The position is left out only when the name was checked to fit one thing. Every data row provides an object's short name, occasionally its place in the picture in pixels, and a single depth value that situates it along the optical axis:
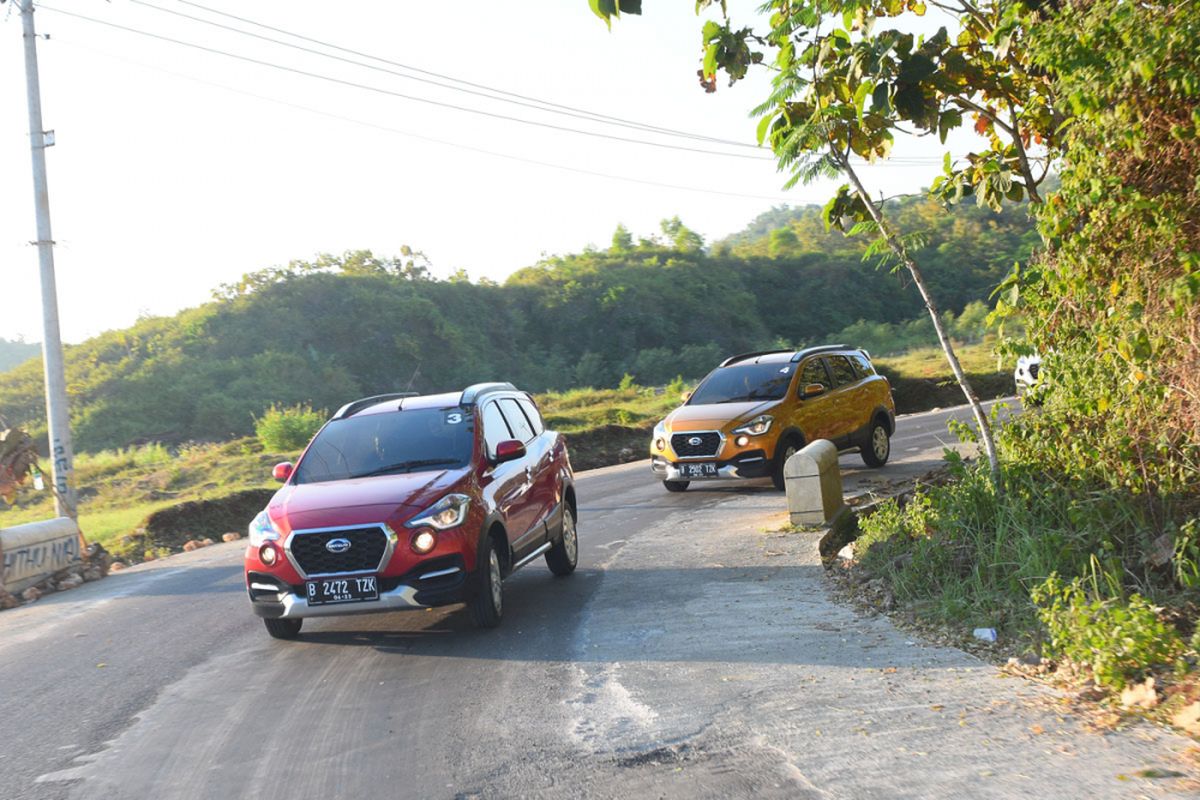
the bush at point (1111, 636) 5.94
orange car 15.69
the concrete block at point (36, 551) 12.59
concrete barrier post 11.98
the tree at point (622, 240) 81.25
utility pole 16.28
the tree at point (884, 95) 9.41
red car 8.09
